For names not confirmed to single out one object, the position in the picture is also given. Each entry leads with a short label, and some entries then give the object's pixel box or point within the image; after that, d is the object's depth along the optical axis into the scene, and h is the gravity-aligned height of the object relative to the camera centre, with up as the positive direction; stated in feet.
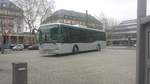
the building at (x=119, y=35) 125.09 +5.03
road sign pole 5.70 -0.30
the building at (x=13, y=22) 85.99 +14.22
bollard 9.64 -2.84
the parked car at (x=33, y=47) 72.47 -4.66
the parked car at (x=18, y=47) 69.59 -4.43
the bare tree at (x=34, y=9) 83.36 +22.96
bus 31.17 +0.22
